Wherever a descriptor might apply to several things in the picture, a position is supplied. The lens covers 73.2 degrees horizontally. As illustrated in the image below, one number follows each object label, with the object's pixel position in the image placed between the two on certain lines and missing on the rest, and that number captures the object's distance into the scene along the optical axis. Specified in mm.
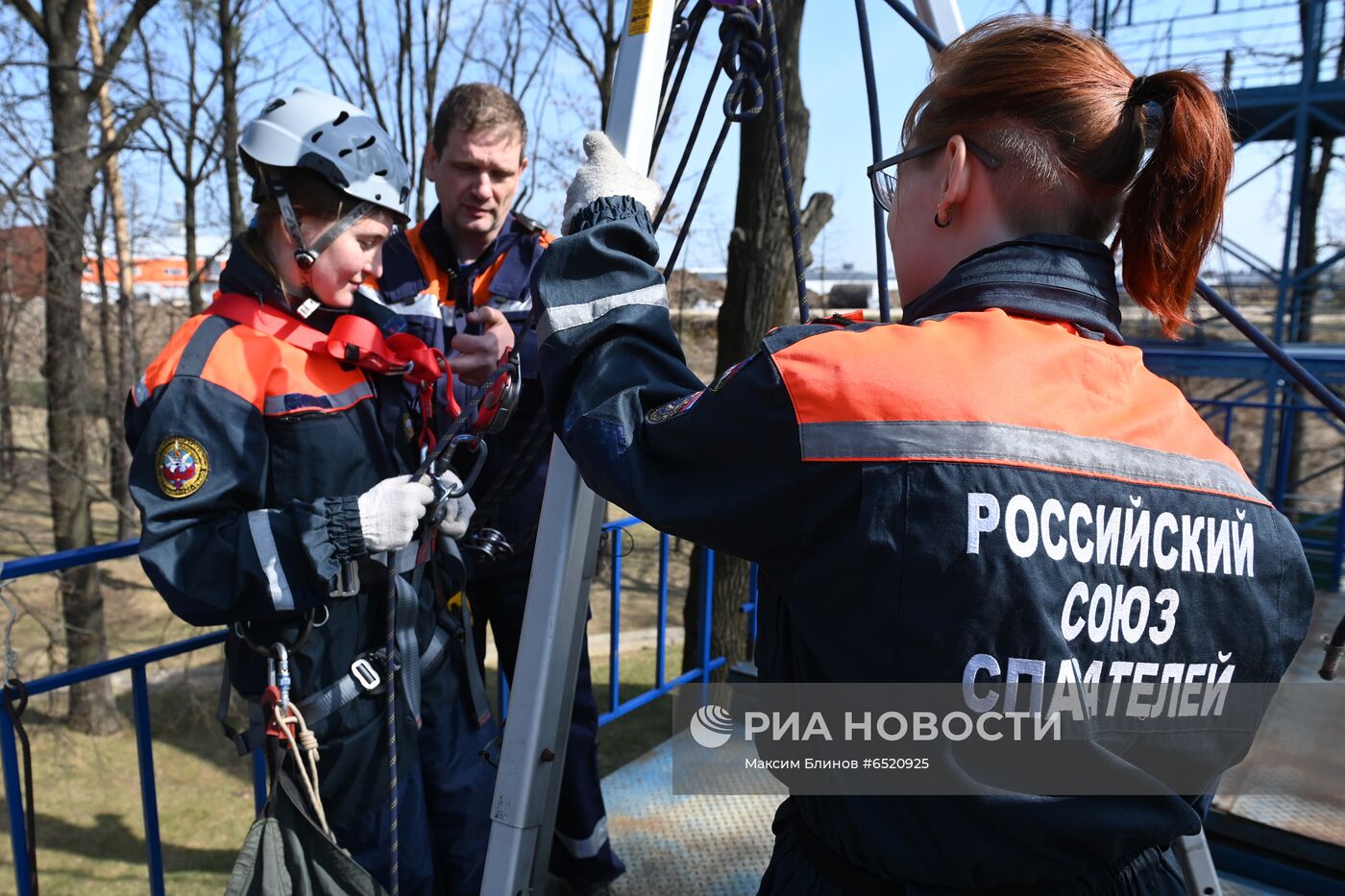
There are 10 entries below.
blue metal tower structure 8141
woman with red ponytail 1002
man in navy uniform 2600
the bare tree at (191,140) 10297
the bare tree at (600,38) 12953
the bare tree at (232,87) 10812
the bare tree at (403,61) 13070
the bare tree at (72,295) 8195
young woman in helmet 1721
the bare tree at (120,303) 9688
